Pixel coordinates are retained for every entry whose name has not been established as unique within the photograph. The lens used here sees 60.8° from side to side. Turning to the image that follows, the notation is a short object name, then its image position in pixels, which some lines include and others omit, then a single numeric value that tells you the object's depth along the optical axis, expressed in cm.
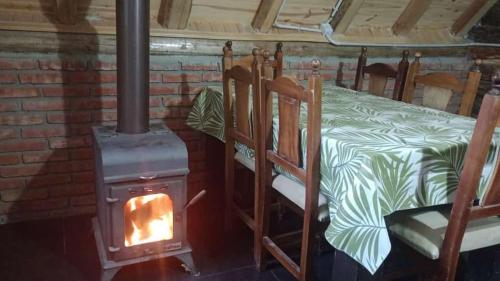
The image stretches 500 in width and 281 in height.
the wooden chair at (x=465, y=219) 130
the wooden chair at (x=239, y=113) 199
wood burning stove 186
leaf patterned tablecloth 143
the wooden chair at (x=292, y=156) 160
